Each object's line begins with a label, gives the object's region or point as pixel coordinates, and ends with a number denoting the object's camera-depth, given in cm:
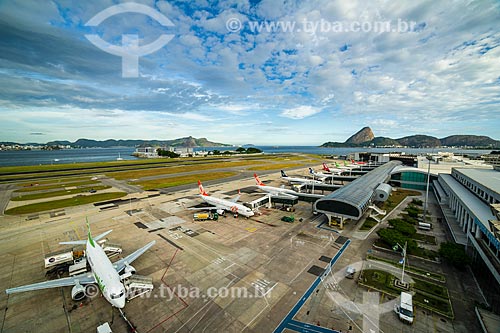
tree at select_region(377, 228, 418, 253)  3753
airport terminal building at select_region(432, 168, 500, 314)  2807
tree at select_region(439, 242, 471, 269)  3212
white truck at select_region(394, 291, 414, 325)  2319
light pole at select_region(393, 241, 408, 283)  3638
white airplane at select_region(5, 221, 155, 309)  2340
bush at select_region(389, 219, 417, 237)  4272
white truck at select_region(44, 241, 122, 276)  3192
